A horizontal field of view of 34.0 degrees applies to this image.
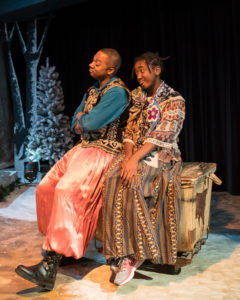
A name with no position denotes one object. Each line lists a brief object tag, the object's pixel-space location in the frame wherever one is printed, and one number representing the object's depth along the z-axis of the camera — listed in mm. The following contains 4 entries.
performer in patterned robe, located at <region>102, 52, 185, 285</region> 2496
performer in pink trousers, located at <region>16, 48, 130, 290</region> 2404
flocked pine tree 6473
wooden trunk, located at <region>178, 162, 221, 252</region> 2623
